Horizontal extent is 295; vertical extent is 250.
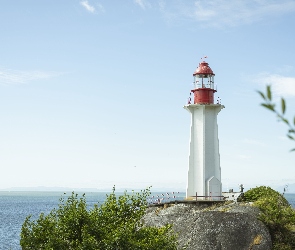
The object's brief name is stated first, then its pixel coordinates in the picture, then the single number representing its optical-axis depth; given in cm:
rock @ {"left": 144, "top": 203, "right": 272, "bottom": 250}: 3181
